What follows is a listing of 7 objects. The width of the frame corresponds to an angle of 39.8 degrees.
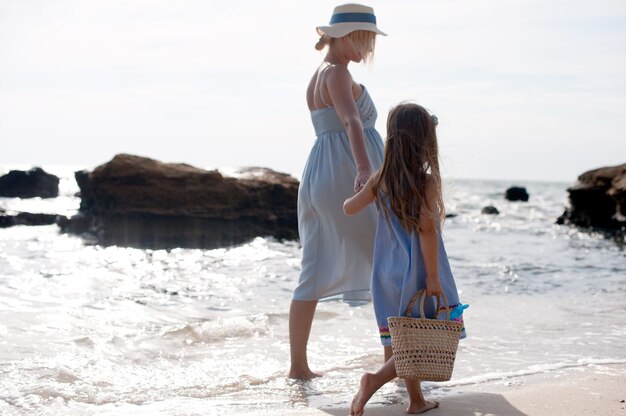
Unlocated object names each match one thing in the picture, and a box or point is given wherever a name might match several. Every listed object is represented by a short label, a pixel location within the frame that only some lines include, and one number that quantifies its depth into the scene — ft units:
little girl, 12.41
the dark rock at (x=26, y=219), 53.98
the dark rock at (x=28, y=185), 89.51
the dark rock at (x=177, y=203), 47.65
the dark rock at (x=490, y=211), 96.65
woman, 15.57
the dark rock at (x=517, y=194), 140.36
